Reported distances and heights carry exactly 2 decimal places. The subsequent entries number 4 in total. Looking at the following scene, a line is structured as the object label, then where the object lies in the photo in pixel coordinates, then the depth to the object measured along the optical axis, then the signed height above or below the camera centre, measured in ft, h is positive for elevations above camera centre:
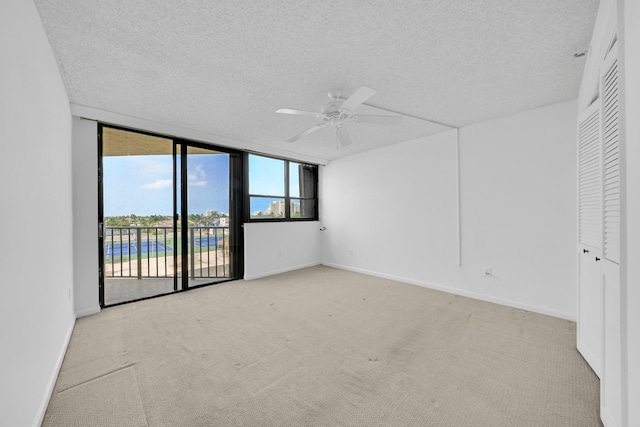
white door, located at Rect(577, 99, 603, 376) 5.90 -0.66
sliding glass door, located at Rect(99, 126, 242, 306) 11.07 -0.18
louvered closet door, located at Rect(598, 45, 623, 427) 4.27 -0.71
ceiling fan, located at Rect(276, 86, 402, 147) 7.50 +3.00
